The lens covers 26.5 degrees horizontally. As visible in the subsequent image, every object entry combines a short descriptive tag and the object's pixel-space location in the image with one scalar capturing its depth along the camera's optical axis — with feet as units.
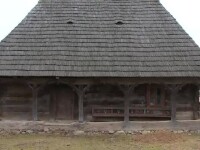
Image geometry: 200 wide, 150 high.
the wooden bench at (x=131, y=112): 58.65
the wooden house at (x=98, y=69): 57.11
